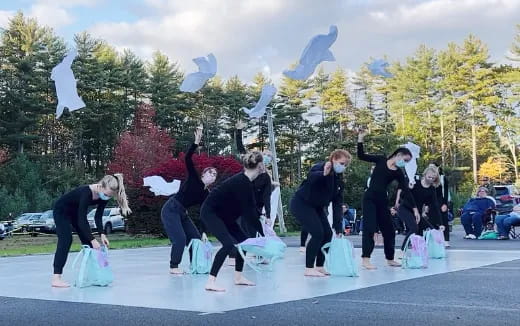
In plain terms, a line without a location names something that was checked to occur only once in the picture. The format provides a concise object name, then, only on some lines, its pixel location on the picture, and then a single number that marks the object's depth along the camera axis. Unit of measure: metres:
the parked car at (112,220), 33.00
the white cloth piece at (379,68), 14.48
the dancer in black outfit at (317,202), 9.33
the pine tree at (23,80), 50.09
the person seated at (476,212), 19.56
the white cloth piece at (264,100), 18.06
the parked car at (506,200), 27.27
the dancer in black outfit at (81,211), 8.67
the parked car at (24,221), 33.34
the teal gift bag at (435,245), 12.43
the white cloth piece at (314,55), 13.12
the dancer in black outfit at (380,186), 10.11
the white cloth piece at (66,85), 11.66
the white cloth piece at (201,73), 14.32
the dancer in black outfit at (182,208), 10.13
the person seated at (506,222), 18.62
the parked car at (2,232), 27.81
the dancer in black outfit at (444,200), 15.32
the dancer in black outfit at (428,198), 12.51
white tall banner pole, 23.11
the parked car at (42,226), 32.94
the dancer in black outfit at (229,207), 7.96
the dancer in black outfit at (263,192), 10.86
